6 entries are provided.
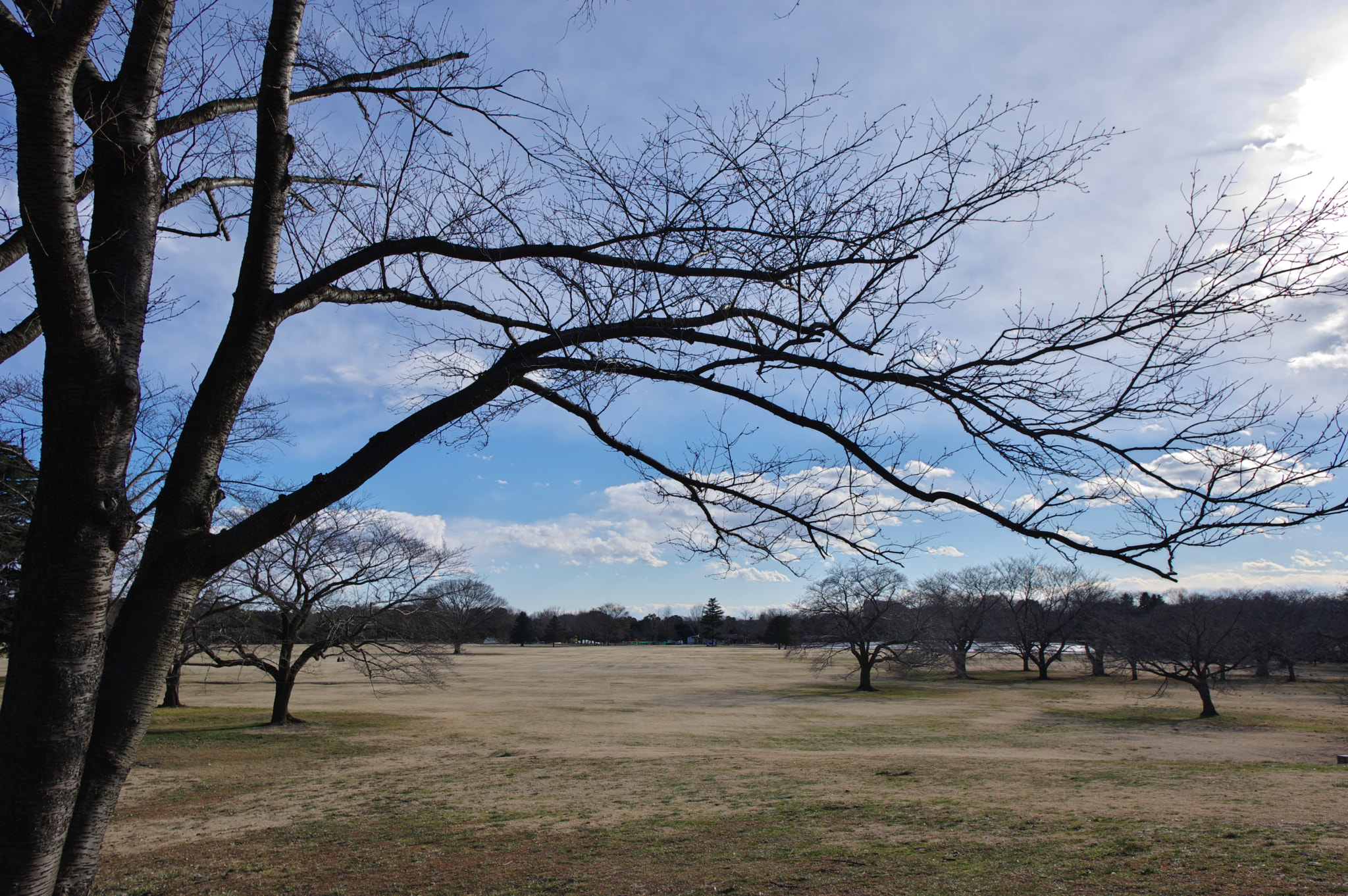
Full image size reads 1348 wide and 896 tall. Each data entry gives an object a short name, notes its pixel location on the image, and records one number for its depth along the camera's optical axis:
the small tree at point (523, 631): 135.62
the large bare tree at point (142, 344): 3.18
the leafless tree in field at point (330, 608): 21.03
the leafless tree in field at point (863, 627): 43.00
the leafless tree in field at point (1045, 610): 66.41
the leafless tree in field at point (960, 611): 58.38
